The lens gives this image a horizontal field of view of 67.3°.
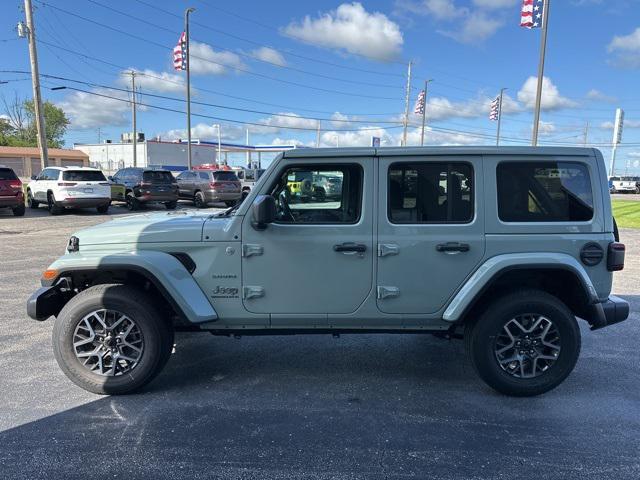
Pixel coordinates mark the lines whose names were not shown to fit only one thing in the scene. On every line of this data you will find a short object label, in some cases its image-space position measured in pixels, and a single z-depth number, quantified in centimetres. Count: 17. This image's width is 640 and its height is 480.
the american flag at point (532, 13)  1675
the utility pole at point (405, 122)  4504
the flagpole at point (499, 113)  3534
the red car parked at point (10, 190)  1570
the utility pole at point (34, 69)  2078
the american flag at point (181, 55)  2755
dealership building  6265
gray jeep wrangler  367
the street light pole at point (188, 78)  2729
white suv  1678
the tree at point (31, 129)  7917
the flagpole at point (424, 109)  3860
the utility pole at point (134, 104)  4688
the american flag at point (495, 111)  3444
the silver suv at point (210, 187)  2134
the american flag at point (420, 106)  3819
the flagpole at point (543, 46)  1656
